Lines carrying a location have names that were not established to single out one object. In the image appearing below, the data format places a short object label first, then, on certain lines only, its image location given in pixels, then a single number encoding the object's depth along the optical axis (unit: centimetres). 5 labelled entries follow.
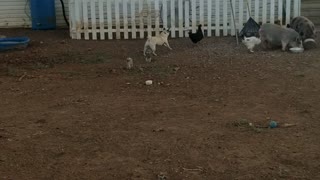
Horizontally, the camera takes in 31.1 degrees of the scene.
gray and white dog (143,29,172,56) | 965
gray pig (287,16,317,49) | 1013
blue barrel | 1264
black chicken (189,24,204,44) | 1078
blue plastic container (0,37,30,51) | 1054
